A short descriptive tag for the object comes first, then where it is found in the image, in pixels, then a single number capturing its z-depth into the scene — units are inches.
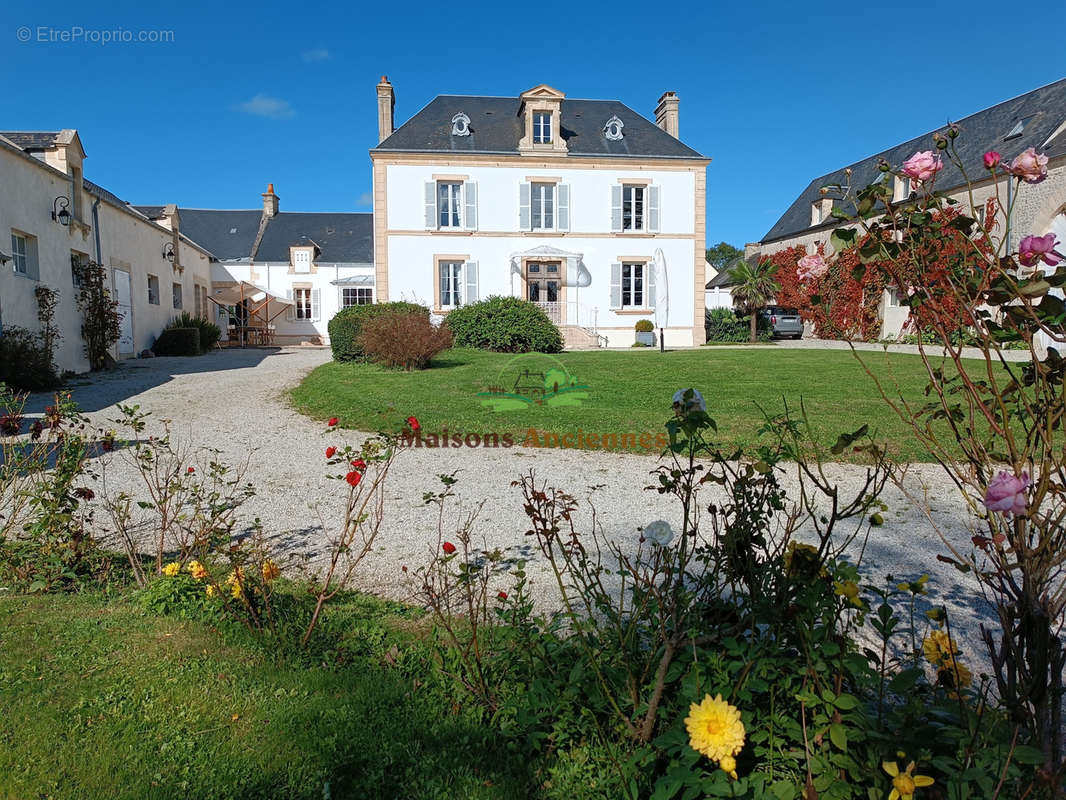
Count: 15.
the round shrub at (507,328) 755.4
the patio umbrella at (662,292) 964.0
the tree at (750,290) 1135.6
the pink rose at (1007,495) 51.1
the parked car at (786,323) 1149.7
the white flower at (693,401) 75.8
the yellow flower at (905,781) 55.1
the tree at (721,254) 3024.1
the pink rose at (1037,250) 62.7
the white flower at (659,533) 75.2
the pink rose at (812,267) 79.8
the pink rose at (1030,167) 66.6
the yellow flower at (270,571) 109.3
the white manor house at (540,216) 929.5
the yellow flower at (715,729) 59.7
